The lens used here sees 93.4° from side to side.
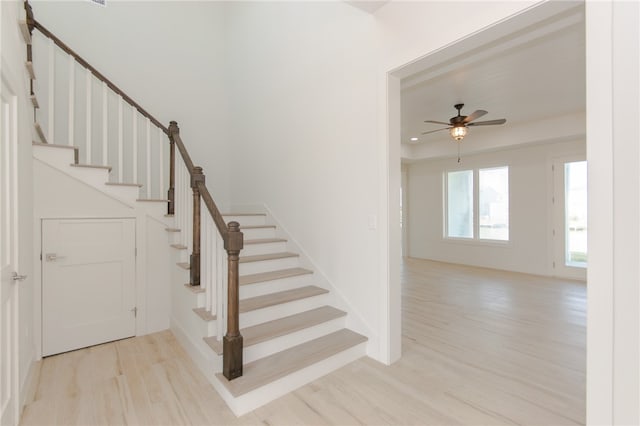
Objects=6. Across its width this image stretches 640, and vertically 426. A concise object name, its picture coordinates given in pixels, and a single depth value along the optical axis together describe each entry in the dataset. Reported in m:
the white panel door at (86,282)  2.76
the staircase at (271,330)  2.09
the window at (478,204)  6.59
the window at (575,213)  5.56
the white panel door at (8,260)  1.65
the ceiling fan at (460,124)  4.34
